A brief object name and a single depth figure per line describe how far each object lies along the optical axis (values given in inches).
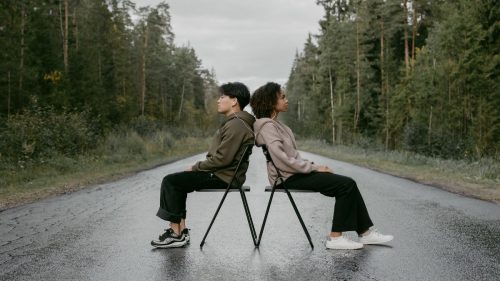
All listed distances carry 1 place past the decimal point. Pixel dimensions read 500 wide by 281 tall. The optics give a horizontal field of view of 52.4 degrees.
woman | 229.1
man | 231.5
